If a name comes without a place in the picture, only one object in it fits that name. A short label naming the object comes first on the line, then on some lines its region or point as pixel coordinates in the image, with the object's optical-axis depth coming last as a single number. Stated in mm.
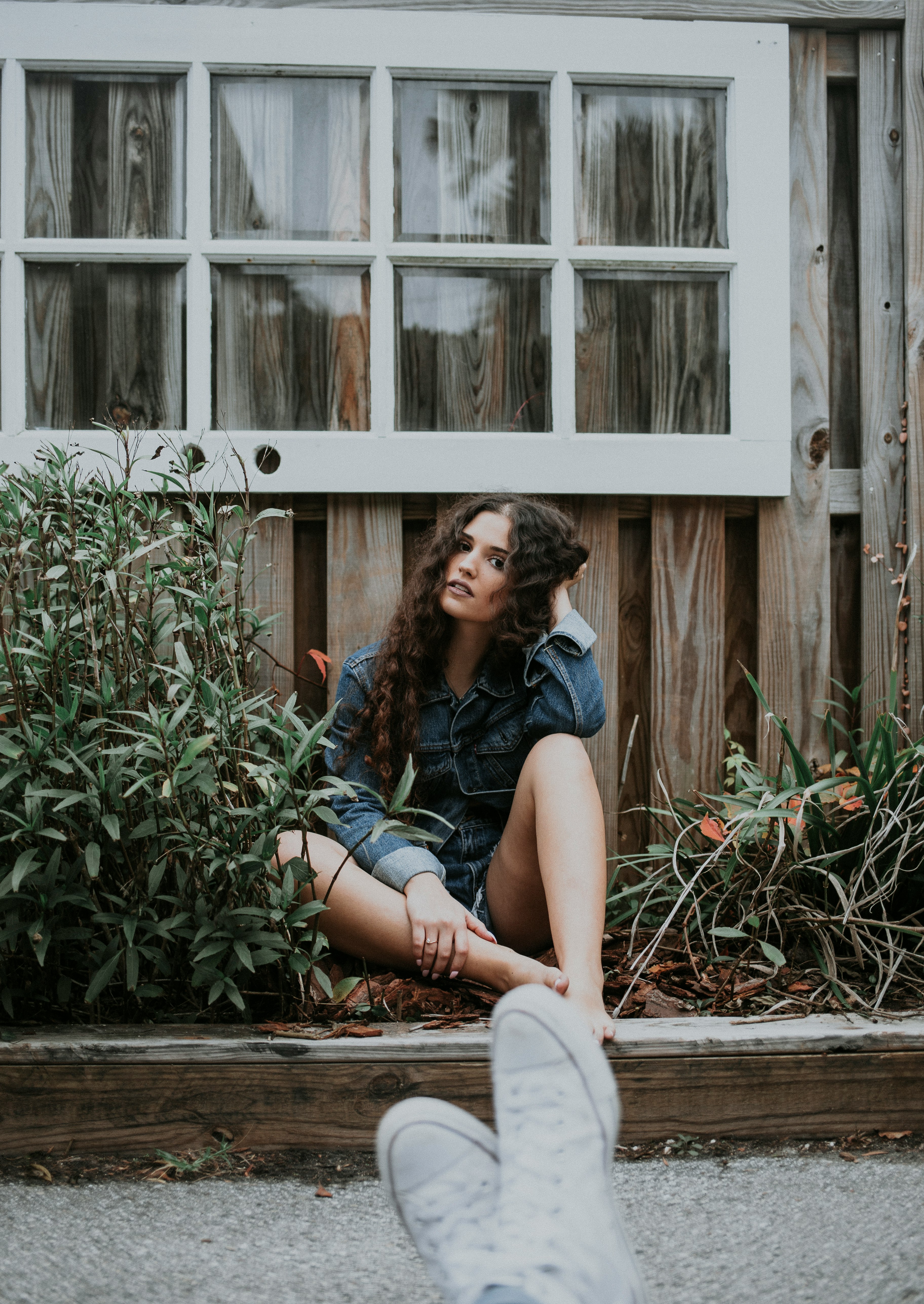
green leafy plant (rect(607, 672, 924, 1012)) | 1644
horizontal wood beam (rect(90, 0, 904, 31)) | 2131
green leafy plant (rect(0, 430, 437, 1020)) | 1354
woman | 1558
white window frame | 2080
